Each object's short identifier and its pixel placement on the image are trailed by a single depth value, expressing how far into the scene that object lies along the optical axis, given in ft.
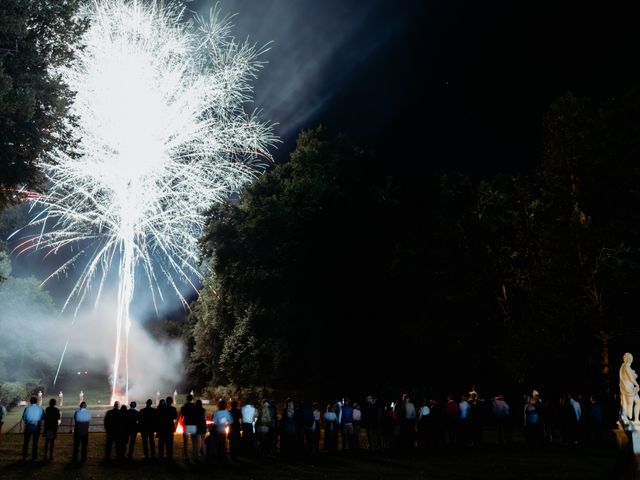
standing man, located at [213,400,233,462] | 55.67
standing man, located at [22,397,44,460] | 52.60
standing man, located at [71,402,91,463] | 52.65
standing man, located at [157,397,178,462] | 53.11
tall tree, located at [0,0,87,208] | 62.28
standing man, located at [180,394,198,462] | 53.88
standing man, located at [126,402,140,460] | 53.88
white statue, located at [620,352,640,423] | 51.06
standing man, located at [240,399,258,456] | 59.36
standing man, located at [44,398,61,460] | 53.01
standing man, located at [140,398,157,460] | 54.49
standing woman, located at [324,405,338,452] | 63.82
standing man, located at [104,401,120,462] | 53.21
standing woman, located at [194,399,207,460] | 54.24
